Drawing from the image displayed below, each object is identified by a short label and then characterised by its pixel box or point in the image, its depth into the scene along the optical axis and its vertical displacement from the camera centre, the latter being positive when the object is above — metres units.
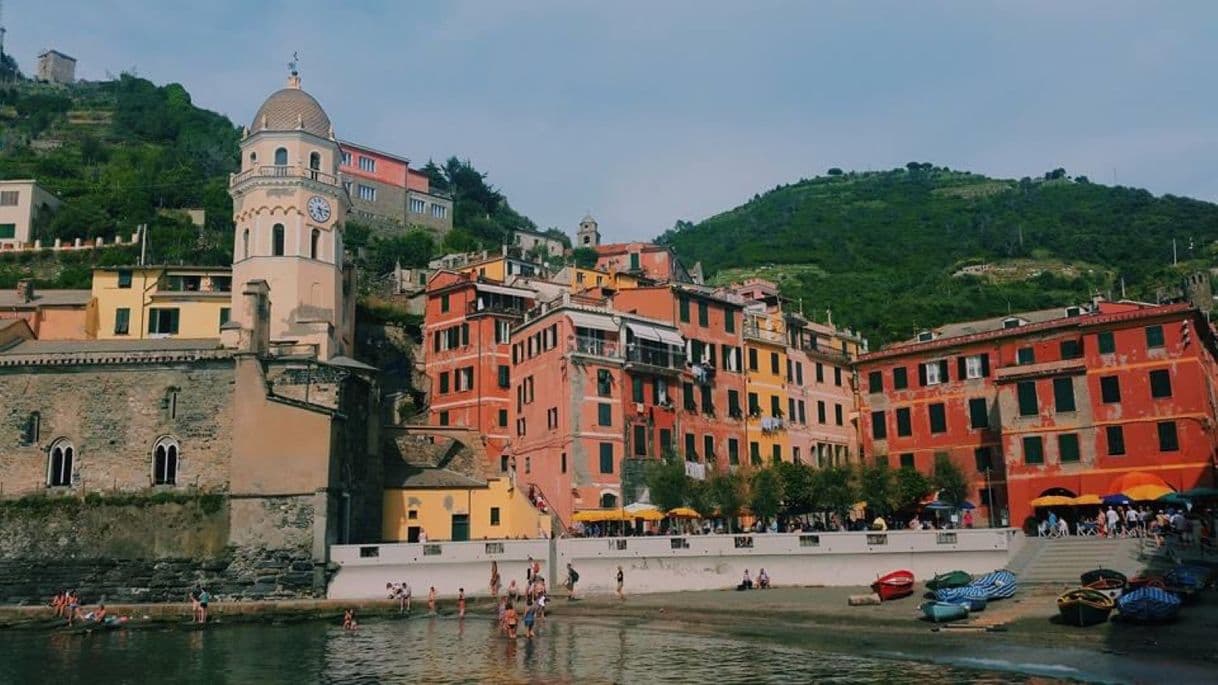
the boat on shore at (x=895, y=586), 37.47 -2.73
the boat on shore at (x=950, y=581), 35.81 -2.51
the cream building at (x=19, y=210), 85.38 +26.13
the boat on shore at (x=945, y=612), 33.09 -3.28
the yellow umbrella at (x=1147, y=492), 43.28 +0.38
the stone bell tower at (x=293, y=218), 52.69 +15.56
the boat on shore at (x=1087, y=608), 30.88 -3.04
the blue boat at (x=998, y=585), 35.41 -2.65
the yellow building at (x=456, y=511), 51.66 +0.49
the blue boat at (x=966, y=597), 34.10 -2.92
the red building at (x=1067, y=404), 47.34 +4.77
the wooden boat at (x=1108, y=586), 32.44 -2.59
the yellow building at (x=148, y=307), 61.06 +12.80
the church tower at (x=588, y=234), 130.57 +34.89
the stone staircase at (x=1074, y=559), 36.97 -1.99
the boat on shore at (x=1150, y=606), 29.97 -2.96
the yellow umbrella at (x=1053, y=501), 46.72 +0.12
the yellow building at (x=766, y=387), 60.59 +7.34
